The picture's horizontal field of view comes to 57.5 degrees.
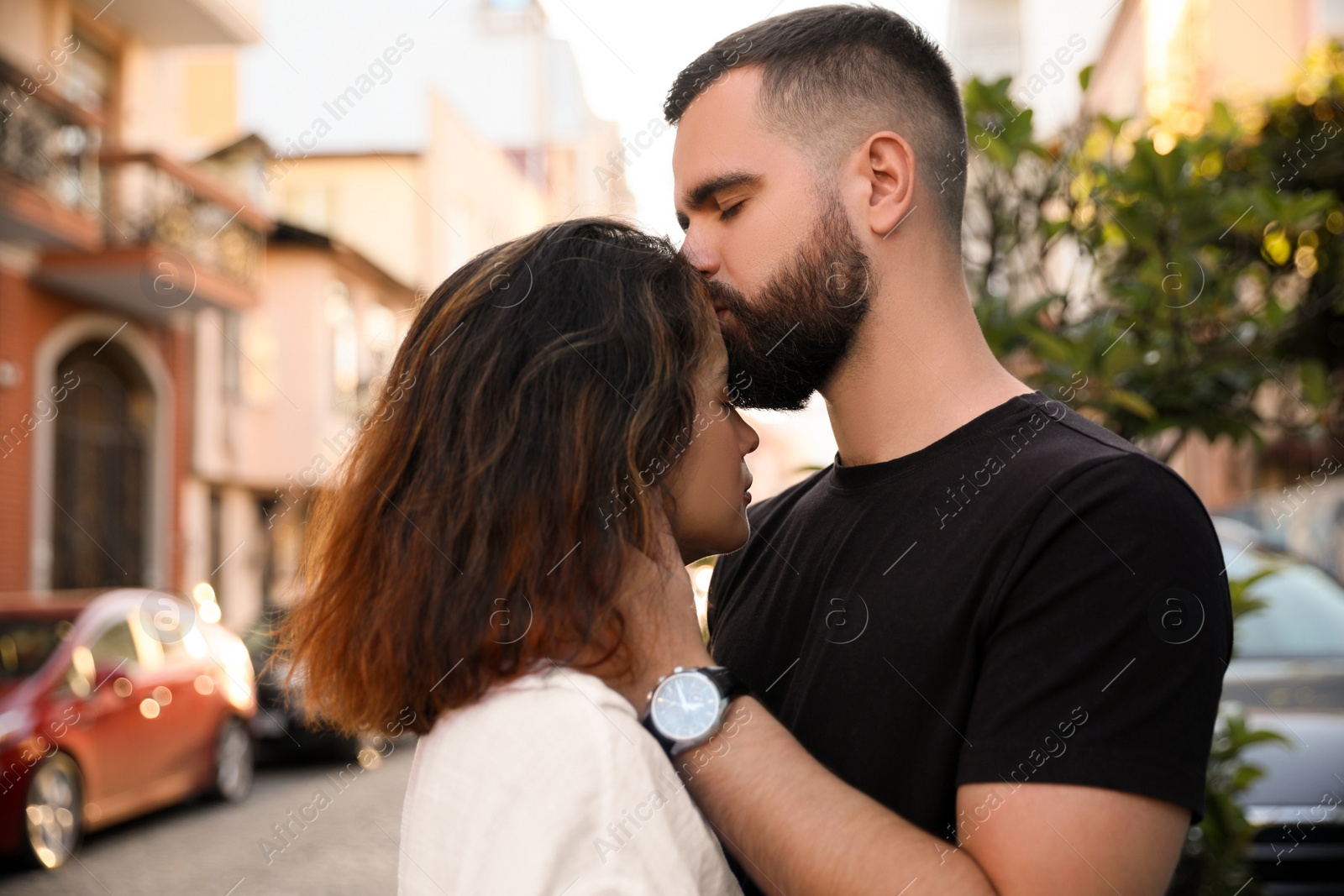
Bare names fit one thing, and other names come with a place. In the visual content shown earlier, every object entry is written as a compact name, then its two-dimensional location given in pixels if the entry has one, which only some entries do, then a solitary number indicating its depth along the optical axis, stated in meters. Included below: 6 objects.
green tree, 3.13
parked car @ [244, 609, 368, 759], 12.05
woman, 1.42
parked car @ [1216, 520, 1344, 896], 4.40
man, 1.45
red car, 7.16
